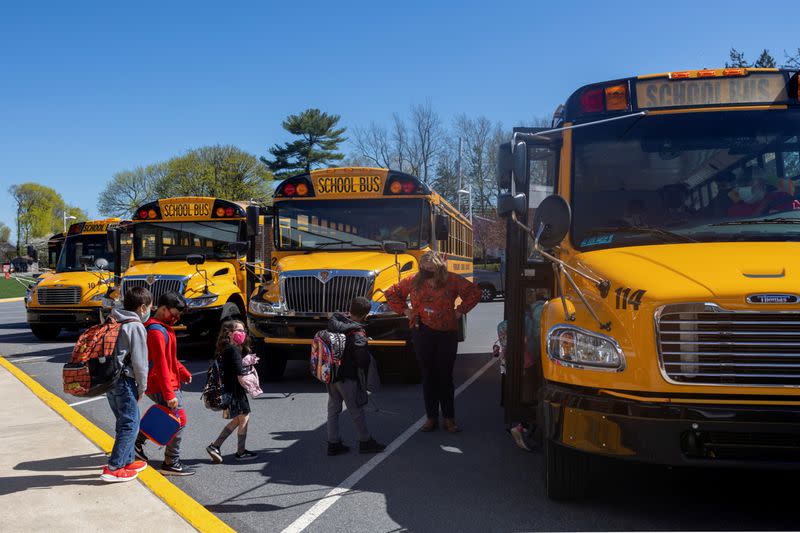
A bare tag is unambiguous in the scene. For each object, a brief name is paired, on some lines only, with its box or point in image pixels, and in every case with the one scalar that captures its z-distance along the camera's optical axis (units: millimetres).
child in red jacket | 5430
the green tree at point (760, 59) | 24922
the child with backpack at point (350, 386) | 6004
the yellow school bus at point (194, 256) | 11992
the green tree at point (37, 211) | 95125
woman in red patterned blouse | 6816
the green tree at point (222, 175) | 57219
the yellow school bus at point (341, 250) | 9234
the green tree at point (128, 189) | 67125
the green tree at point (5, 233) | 109088
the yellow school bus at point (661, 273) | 3873
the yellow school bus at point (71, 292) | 15516
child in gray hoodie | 5172
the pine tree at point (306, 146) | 60031
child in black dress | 5812
